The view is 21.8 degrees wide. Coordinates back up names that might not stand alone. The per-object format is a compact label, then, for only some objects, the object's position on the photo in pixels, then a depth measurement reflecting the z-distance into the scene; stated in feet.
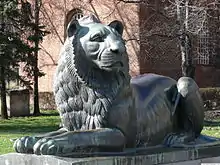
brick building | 95.61
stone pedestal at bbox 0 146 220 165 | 16.25
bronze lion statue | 17.24
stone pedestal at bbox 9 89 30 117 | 87.92
